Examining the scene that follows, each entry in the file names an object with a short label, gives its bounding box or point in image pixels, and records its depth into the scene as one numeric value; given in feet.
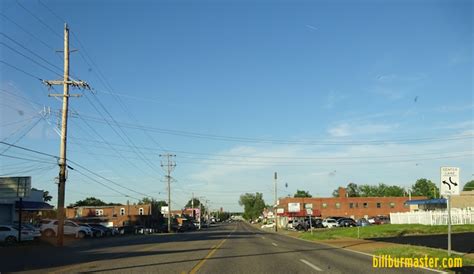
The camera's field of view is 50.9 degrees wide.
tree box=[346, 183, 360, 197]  635.01
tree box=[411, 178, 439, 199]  570.05
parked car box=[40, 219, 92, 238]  155.12
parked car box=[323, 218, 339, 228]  252.62
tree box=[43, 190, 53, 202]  522.97
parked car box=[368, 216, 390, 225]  271.86
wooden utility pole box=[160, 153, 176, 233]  269.69
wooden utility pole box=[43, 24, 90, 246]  114.11
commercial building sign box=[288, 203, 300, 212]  285.02
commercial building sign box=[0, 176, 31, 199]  165.27
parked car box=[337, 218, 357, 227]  252.17
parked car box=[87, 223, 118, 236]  198.24
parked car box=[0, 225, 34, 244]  122.42
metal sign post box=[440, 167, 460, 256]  57.00
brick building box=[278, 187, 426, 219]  382.01
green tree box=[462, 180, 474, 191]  561.02
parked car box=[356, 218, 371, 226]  230.73
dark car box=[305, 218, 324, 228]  255.74
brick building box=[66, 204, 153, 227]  322.69
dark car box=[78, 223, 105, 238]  185.68
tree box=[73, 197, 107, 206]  612.70
